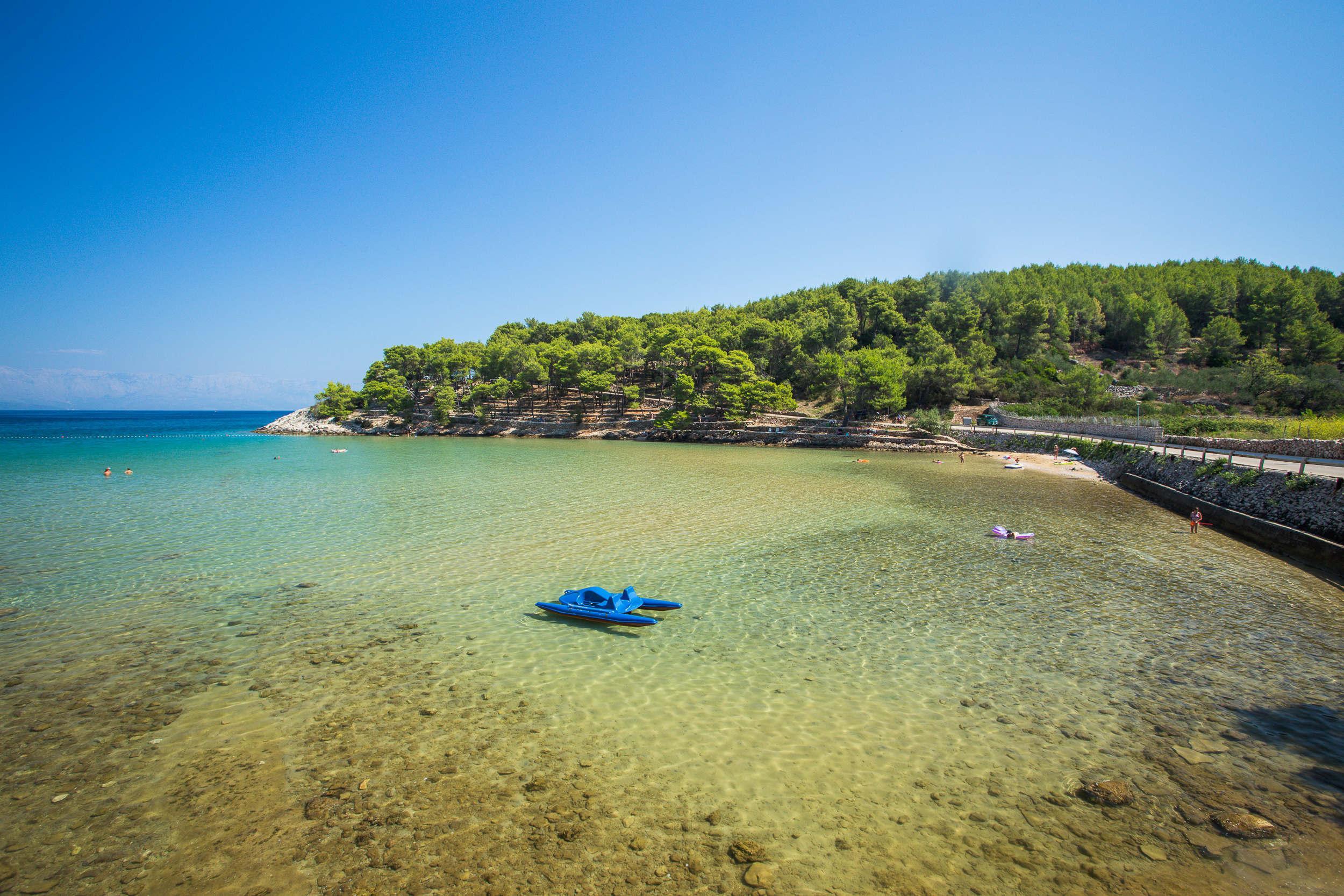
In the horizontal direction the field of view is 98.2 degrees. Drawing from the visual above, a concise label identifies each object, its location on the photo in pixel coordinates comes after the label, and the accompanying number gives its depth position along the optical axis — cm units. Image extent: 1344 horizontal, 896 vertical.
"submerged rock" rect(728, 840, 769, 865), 525
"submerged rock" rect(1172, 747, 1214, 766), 684
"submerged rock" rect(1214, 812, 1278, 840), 557
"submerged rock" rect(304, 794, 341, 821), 567
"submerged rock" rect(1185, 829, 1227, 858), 534
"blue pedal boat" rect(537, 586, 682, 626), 1084
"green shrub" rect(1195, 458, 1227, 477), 2431
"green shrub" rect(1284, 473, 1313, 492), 1872
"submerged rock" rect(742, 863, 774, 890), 496
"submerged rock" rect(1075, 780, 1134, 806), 607
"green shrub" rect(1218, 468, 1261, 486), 2186
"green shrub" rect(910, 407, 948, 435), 5900
